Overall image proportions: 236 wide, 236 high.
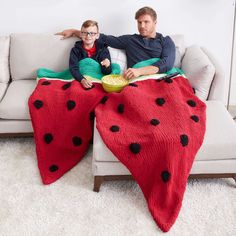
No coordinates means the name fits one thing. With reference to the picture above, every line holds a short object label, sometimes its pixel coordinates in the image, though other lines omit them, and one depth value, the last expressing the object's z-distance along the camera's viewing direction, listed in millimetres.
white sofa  2000
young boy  2426
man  2439
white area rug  1839
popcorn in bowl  2320
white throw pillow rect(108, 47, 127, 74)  2602
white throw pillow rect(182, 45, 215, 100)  2330
